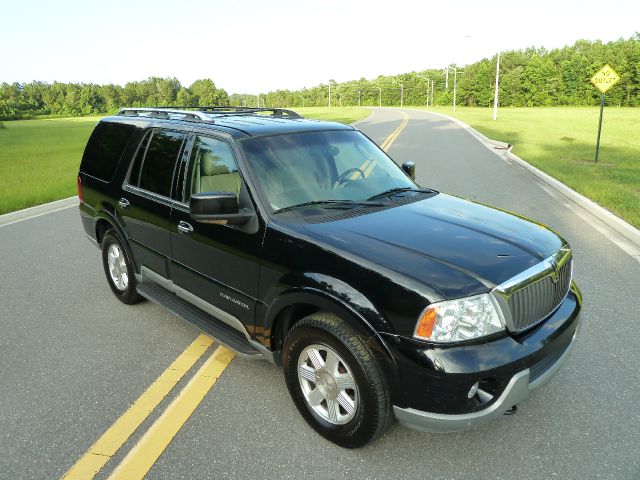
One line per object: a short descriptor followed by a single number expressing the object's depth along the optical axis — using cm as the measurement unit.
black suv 243
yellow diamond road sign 1416
